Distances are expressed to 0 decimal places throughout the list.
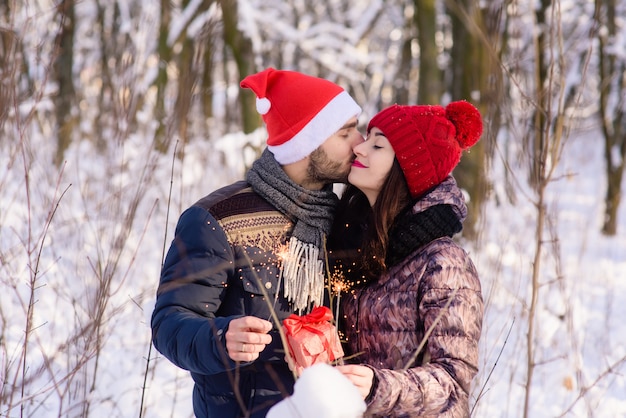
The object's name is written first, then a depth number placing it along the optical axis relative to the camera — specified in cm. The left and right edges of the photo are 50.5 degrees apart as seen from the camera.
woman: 176
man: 190
